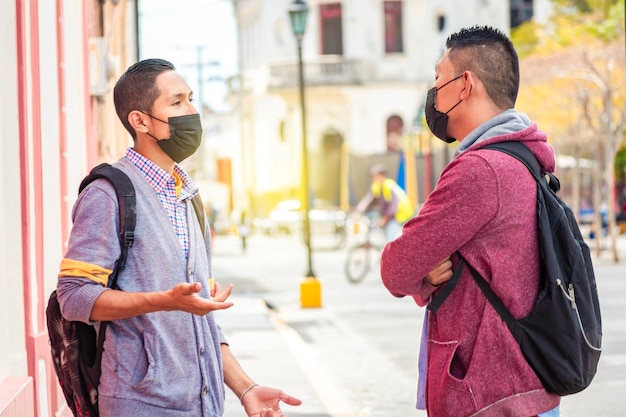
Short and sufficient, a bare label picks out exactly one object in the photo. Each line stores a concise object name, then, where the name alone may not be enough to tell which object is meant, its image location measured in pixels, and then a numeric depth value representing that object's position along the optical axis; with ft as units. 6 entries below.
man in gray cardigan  12.30
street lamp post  60.18
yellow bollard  60.08
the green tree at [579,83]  102.17
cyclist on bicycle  76.95
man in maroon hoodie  12.08
